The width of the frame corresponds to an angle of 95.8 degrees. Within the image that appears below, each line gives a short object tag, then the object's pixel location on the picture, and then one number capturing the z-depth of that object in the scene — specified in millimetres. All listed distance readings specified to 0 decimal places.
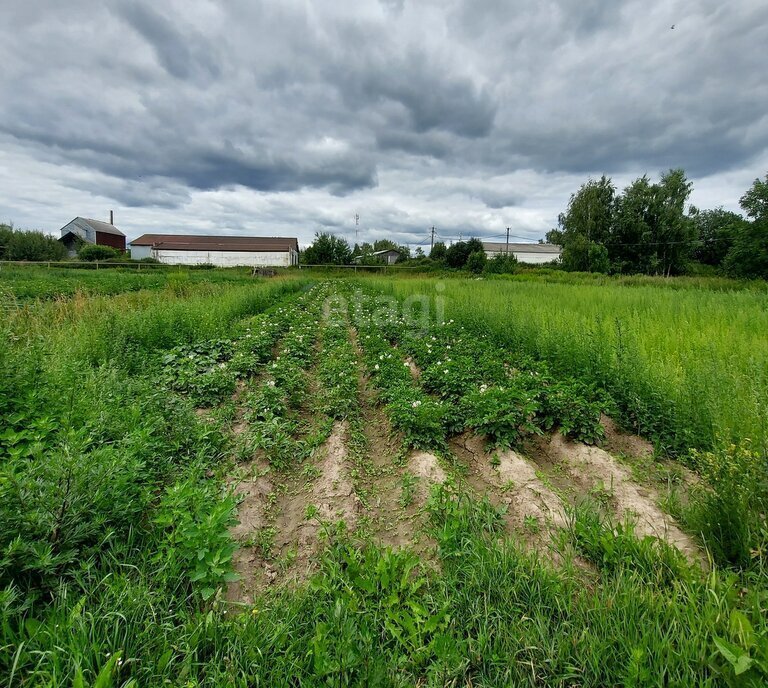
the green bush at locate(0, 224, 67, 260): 43219
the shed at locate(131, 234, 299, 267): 51906
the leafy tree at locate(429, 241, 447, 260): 53300
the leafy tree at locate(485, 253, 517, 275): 38375
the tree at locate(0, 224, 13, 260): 43094
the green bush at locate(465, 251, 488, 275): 39656
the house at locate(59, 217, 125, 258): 55094
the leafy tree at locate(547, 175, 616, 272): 46281
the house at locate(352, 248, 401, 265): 83312
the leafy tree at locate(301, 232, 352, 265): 49375
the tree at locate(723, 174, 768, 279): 28219
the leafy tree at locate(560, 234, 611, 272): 41188
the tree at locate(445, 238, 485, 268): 44375
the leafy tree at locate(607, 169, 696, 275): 42562
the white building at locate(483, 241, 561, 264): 74950
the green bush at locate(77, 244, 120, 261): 45438
